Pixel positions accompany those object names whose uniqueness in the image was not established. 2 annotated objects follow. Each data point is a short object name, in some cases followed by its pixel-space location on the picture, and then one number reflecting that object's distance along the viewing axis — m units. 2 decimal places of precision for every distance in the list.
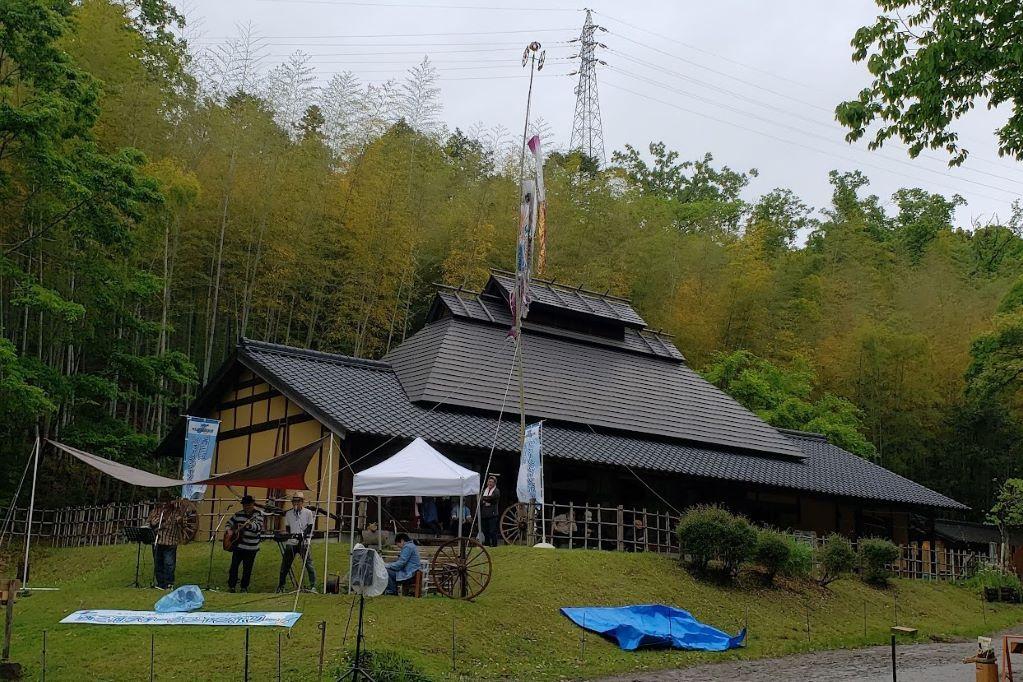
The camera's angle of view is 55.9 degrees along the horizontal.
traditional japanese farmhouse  15.45
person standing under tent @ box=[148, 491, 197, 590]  11.01
